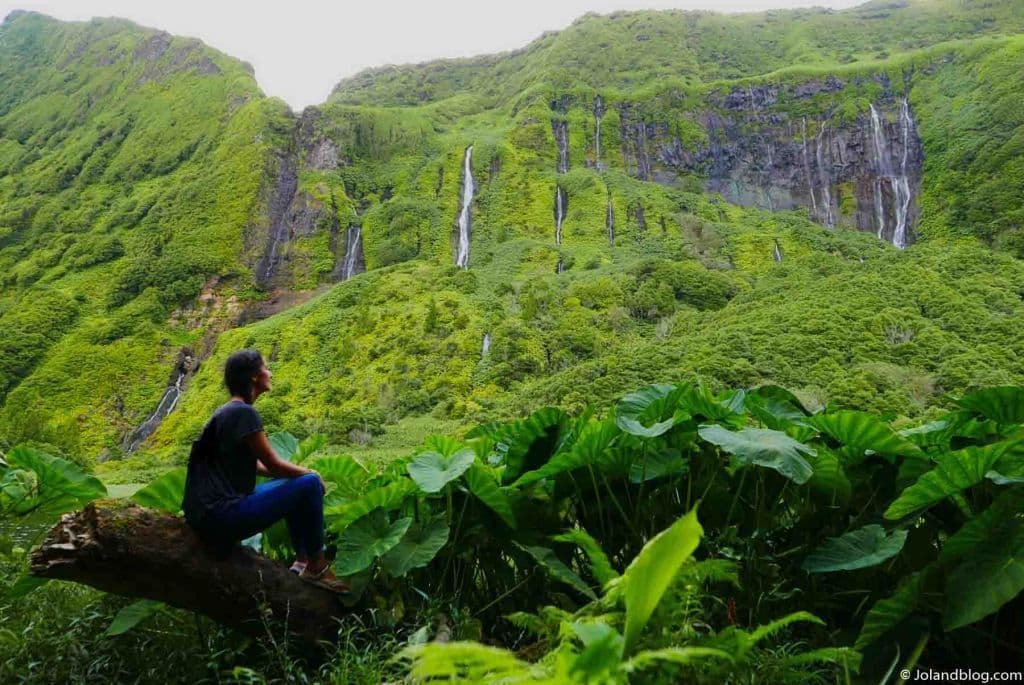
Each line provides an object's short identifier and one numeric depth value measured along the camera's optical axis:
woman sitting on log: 2.97
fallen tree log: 2.70
